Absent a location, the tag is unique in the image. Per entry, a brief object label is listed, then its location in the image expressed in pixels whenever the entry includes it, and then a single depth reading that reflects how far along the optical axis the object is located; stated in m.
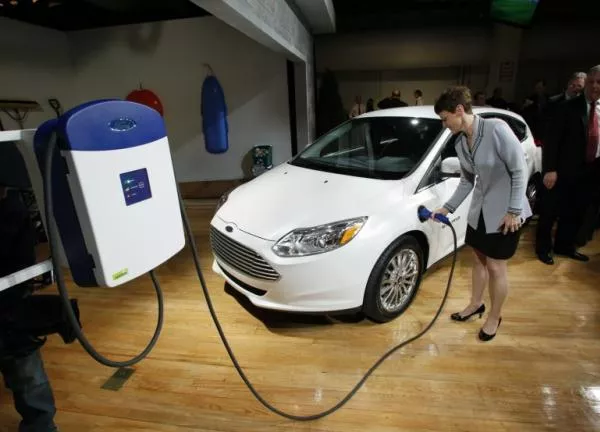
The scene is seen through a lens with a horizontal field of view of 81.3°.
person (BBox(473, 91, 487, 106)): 5.15
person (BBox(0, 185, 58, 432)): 1.18
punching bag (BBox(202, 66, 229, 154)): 5.27
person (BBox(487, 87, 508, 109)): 5.64
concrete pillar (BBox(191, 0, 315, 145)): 2.25
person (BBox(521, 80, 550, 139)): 4.95
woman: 1.72
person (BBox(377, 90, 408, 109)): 5.59
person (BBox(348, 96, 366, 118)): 6.82
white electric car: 1.99
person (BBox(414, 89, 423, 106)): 6.77
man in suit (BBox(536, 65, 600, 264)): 2.71
